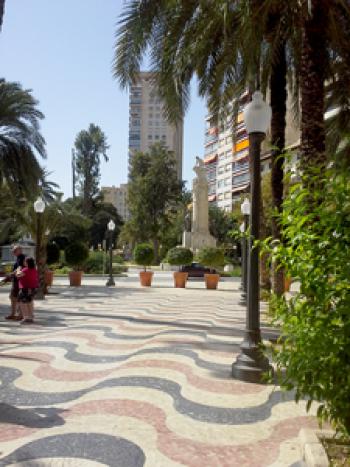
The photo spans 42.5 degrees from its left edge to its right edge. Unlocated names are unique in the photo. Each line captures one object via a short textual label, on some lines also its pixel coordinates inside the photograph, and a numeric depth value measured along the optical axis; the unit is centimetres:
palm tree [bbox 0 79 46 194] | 1859
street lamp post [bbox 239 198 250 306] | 1422
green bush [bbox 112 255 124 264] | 4315
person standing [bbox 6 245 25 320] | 891
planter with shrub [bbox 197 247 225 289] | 1975
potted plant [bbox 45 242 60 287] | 2217
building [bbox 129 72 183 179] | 11112
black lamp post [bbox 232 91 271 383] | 491
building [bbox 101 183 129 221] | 14712
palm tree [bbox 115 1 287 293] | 829
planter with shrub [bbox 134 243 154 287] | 2080
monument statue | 3641
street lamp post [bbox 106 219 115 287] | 2013
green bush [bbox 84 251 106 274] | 3181
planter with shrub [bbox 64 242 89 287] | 2122
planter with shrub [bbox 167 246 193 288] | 2053
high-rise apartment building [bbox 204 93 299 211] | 6462
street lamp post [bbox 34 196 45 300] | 1485
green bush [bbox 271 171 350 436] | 234
